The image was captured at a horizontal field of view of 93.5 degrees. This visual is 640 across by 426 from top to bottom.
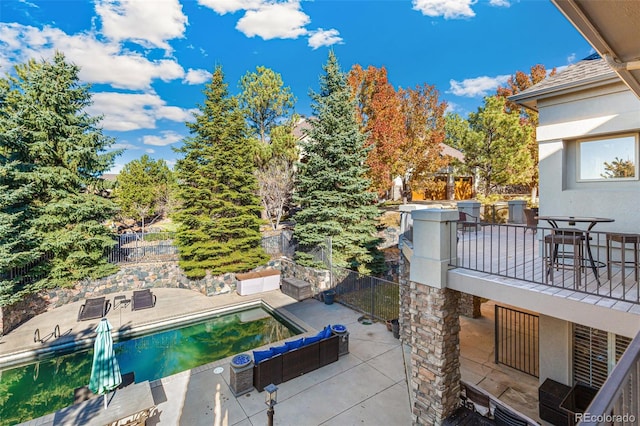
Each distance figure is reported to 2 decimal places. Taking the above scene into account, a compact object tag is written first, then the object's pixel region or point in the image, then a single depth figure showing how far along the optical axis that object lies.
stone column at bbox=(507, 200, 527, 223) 12.49
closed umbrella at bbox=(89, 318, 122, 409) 6.22
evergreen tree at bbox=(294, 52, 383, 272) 15.70
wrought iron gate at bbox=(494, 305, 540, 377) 7.93
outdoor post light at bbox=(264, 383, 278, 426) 5.30
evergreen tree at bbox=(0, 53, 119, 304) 12.20
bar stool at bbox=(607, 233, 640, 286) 3.97
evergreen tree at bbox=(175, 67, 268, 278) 15.77
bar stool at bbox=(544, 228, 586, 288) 4.48
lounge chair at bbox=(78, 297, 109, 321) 12.10
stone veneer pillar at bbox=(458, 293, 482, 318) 10.98
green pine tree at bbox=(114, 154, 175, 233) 26.31
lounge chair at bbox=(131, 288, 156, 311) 13.07
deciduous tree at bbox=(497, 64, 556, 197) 23.69
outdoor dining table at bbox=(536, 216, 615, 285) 4.63
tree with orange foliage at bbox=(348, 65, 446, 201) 18.84
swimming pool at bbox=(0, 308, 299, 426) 8.01
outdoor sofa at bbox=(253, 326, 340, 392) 7.44
